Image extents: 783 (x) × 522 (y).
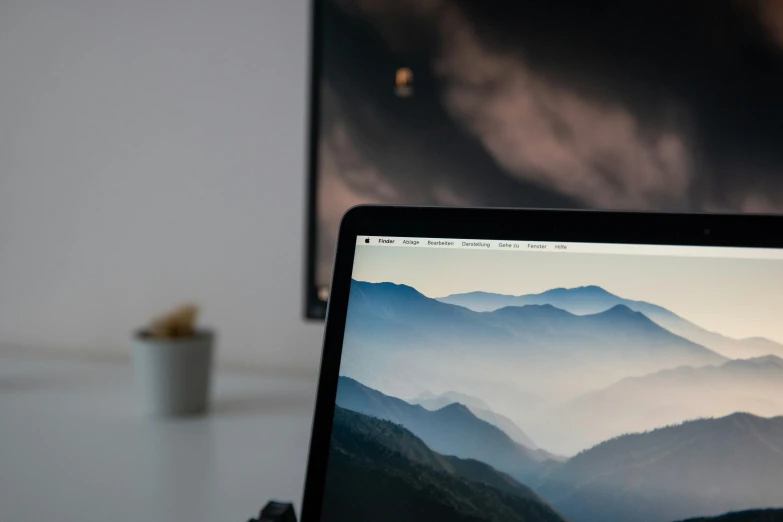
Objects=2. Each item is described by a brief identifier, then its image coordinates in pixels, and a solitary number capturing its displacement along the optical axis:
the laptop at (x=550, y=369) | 0.43
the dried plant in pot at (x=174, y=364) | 0.83
